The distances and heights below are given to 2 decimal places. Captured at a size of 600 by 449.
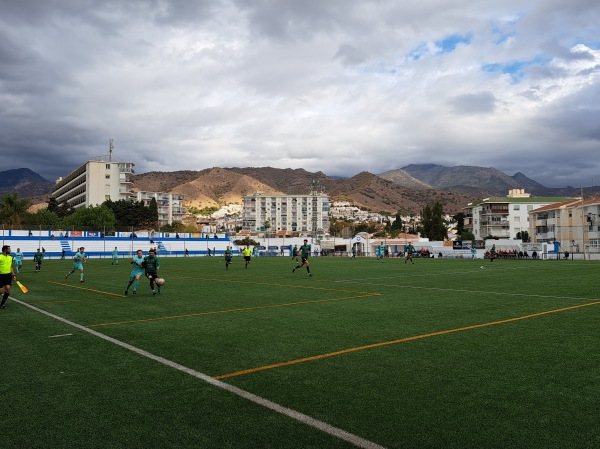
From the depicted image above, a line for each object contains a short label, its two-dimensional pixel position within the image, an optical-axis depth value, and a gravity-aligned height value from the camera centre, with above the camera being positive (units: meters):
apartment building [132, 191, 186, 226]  169.88 +12.96
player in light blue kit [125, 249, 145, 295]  17.89 -0.99
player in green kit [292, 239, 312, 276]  28.79 -0.79
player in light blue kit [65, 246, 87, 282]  27.66 -0.97
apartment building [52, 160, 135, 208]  129.12 +15.92
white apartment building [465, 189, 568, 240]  122.49 +5.28
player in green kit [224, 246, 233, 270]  38.72 -1.36
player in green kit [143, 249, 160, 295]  18.15 -0.89
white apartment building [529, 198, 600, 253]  77.94 +1.81
